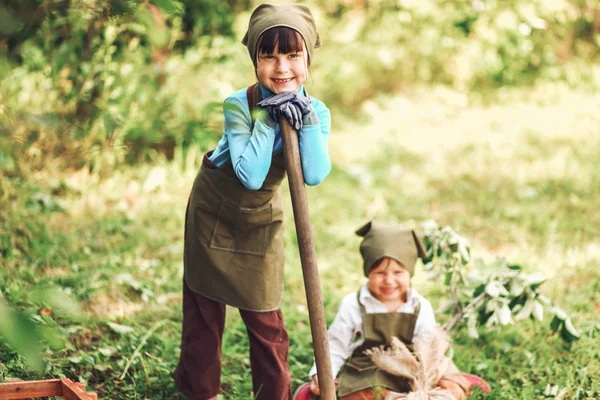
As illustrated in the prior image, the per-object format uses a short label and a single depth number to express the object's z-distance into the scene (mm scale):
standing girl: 2266
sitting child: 2816
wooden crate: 2244
